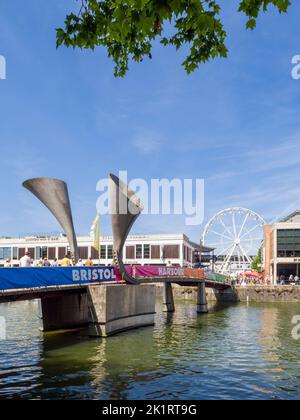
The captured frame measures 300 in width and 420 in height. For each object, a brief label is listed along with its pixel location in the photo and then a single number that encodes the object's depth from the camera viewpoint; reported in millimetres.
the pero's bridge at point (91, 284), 22234
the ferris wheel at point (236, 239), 103162
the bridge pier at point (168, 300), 48172
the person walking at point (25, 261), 25822
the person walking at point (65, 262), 30078
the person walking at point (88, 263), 31439
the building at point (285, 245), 87688
